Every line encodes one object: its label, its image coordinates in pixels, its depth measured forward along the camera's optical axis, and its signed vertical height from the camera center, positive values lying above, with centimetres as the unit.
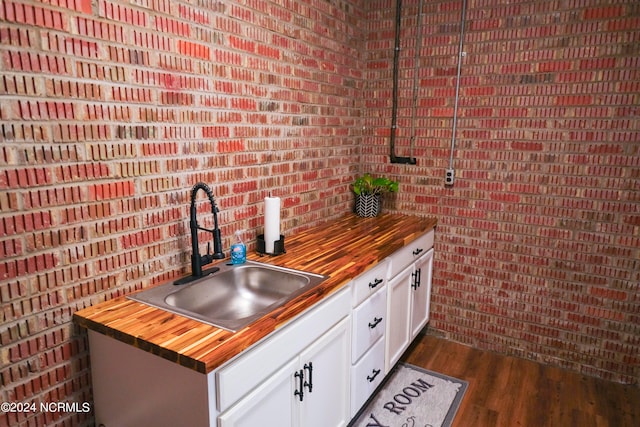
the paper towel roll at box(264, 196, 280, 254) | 207 -47
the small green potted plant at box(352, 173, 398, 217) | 302 -48
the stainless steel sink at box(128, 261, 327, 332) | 161 -68
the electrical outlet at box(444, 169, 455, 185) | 289 -34
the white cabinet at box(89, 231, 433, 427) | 125 -86
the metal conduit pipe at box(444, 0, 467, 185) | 273 +10
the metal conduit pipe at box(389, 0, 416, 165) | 294 +11
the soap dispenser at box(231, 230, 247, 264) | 192 -58
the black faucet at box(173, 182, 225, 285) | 169 -49
